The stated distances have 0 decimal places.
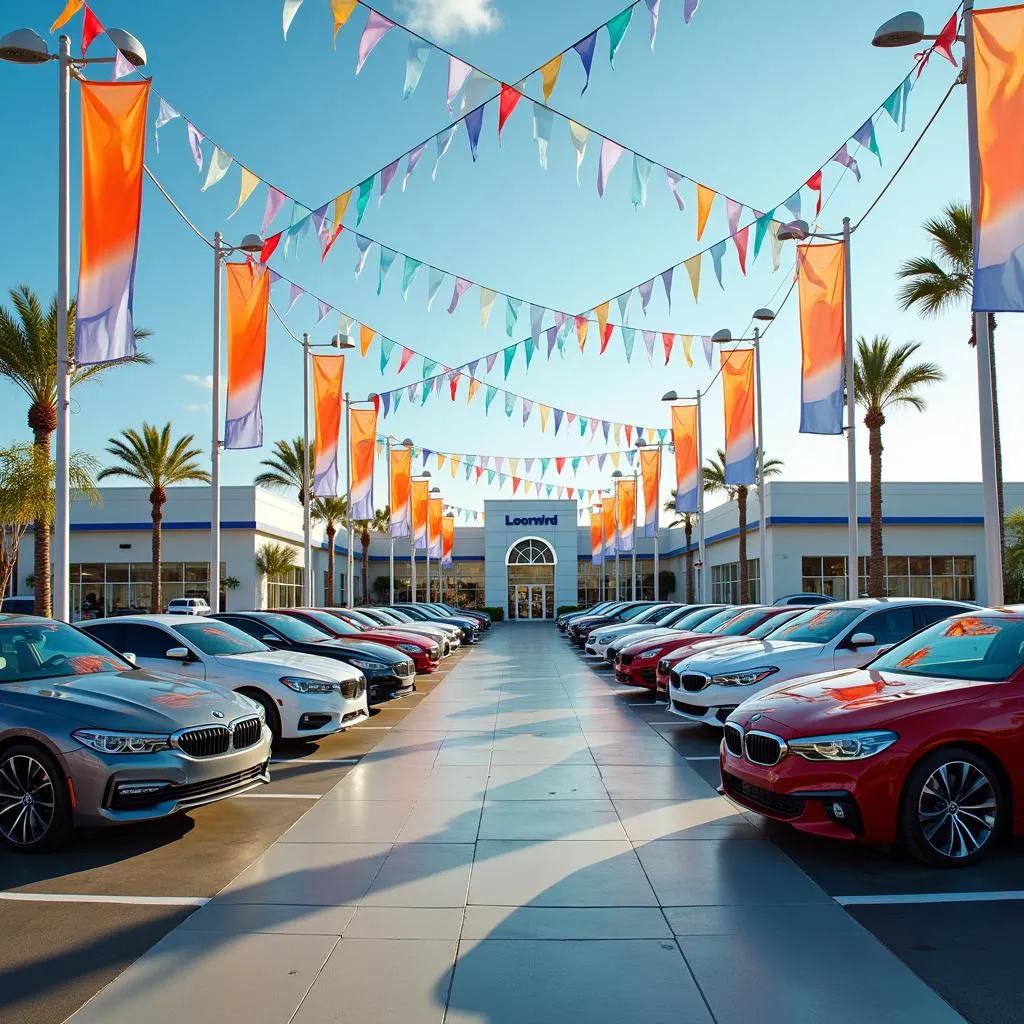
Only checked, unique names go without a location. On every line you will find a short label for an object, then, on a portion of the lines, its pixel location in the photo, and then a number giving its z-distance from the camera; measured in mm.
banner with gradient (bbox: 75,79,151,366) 11867
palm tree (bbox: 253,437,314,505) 47000
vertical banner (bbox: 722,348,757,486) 24031
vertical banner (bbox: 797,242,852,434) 17453
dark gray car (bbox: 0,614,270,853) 6504
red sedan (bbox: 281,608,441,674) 17031
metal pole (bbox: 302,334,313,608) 26297
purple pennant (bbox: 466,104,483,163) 12211
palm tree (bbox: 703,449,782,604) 48875
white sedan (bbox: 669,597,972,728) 10469
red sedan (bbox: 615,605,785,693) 15344
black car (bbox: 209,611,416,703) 13359
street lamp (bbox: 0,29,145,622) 12617
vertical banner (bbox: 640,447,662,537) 37906
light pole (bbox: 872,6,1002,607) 11727
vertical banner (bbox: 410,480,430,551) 42219
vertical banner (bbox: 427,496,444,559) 48153
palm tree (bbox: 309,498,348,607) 49625
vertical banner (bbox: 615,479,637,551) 47562
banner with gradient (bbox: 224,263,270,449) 17906
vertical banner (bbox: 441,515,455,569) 56812
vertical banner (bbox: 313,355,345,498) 23391
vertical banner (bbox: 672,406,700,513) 29625
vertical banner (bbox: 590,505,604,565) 61091
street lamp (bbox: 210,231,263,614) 18906
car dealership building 42031
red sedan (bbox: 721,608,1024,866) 6121
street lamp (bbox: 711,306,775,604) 22219
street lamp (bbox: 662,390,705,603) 29703
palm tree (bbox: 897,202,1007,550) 22500
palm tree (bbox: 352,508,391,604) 57469
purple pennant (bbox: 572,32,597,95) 11062
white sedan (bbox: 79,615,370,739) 10414
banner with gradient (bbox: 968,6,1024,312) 10609
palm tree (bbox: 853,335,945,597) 30828
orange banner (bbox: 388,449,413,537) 35750
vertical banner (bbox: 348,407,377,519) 28547
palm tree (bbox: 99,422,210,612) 38312
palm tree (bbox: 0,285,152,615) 23078
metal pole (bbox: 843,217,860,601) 17641
